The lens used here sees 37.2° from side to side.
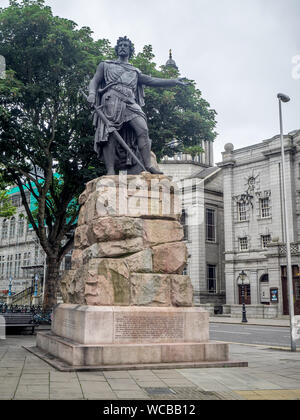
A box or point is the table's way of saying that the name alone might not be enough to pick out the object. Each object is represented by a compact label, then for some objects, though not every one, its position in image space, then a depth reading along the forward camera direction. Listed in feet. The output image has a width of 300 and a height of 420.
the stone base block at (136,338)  25.11
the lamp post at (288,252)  45.31
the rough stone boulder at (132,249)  27.61
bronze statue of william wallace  34.22
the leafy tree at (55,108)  58.34
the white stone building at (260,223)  123.44
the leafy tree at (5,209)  92.89
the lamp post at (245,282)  104.68
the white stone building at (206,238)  156.76
